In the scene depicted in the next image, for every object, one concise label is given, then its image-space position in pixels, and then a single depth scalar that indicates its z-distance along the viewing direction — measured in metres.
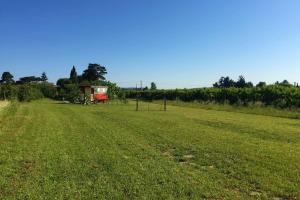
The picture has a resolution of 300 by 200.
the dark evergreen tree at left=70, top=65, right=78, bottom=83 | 56.90
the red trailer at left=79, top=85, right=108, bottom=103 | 30.78
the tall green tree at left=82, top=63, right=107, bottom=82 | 55.66
